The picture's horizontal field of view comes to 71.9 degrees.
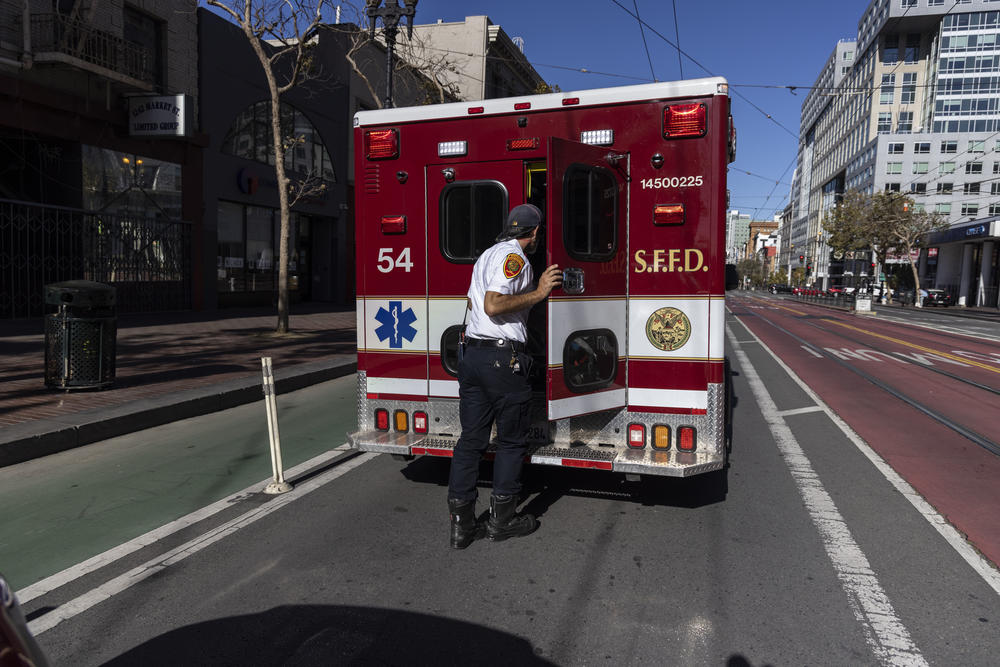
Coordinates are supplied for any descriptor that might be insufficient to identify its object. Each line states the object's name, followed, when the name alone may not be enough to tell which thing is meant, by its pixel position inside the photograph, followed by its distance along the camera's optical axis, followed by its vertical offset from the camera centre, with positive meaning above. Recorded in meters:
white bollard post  5.16 -1.10
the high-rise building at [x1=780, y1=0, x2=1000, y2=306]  73.88 +21.88
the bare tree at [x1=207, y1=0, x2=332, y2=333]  13.92 +5.08
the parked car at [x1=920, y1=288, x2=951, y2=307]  49.94 +0.30
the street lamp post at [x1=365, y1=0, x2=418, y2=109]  13.55 +5.59
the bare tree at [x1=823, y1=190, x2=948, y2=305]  49.62 +5.66
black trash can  7.68 -0.48
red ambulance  4.47 +0.27
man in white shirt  4.02 -0.45
